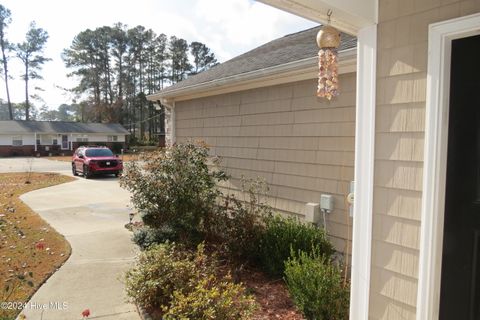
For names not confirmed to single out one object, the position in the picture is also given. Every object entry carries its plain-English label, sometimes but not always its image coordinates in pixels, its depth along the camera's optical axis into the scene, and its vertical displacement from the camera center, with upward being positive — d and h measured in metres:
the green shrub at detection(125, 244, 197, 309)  3.44 -1.38
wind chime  2.56 +0.59
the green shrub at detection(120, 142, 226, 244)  5.23 -0.72
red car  17.17 -0.97
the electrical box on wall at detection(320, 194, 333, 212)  4.49 -0.74
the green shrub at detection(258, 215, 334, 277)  4.16 -1.19
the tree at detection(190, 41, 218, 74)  50.50 +13.09
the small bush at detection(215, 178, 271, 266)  4.74 -1.22
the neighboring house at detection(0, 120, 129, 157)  35.91 +0.69
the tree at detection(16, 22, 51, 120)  45.61 +12.16
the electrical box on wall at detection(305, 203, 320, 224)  4.63 -0.91
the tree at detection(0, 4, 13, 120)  43.84 +13.58
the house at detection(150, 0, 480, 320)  2.01 -0.05
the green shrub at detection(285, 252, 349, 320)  2.92 -1.28
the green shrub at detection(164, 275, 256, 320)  2.82 -1.36
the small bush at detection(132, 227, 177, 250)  5.38 -1.48
